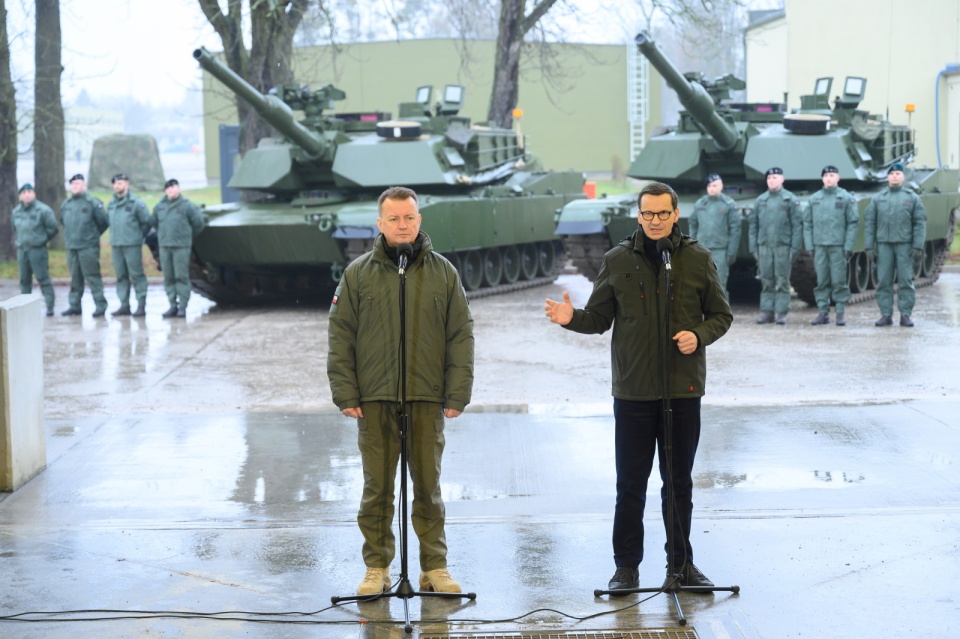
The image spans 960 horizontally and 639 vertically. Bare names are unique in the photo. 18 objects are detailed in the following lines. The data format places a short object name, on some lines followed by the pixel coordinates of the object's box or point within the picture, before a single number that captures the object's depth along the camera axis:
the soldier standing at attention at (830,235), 15.42
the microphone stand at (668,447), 5.45
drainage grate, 5.07
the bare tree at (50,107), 26.38
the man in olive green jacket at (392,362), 5.50
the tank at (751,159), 17.69
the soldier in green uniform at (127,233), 17.38
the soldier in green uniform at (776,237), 15.60
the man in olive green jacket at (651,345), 5.56
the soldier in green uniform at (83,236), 17.38
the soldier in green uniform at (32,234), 17.33
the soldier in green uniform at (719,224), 15.98
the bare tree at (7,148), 24.81
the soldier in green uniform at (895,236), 14.88
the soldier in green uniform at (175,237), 17.23
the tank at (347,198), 17.75
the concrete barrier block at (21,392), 7.58
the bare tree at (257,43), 23.62
